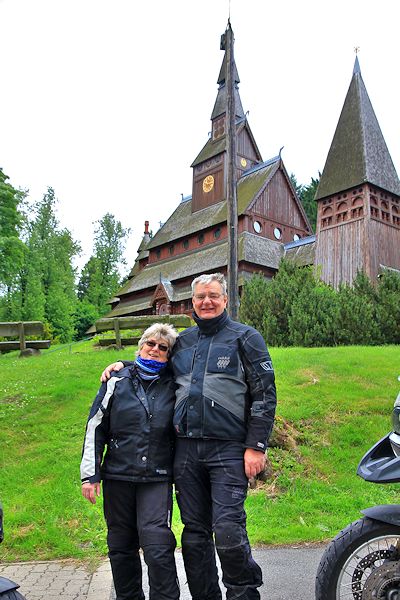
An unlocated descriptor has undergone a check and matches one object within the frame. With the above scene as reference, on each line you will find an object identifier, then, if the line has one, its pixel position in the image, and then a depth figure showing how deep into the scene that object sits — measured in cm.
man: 295
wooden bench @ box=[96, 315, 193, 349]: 1445
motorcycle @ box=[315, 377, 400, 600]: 271
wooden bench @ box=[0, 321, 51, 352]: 1422
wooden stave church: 2580
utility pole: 752
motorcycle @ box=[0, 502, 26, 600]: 190
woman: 304
